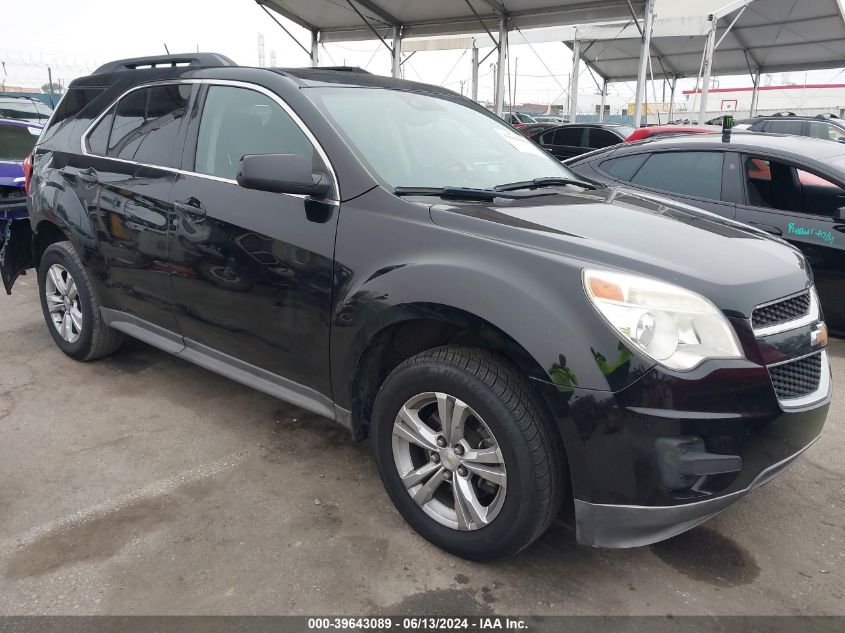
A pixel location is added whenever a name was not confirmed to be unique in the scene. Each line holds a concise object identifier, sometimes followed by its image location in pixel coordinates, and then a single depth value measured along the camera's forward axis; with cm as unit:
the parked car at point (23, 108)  1210
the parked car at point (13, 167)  598
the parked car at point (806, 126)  1323
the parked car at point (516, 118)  1828
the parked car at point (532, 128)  1390
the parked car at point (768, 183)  452
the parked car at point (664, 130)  830
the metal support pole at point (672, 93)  2580
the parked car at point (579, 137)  1210
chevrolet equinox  197
